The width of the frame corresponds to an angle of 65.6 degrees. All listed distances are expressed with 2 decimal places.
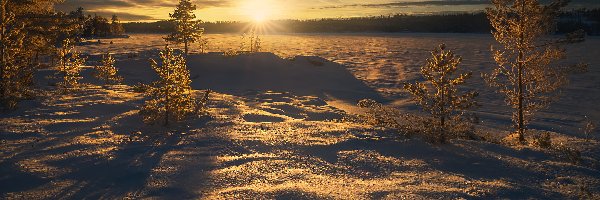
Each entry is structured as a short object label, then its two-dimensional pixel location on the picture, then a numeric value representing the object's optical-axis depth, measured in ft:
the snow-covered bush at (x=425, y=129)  24.72
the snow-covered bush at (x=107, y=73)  53.62
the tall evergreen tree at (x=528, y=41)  29.40
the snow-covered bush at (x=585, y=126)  33.63
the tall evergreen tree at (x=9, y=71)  30.63
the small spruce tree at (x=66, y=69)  40.30
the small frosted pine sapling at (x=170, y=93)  27.53
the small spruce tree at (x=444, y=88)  25.52
